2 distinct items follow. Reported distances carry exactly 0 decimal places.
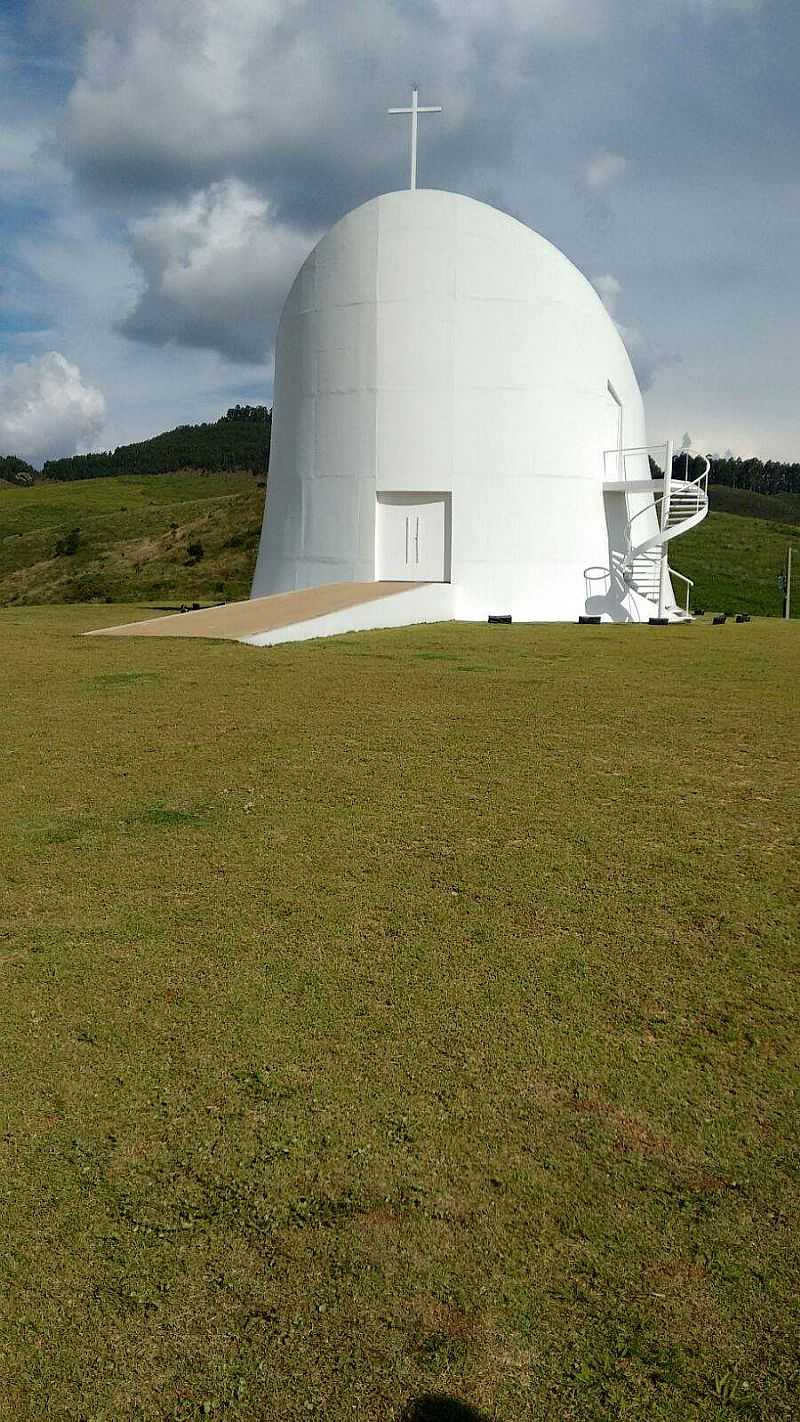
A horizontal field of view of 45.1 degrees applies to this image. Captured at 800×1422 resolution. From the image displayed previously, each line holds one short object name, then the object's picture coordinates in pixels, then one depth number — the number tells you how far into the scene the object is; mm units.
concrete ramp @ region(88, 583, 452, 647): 15859
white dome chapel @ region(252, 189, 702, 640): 22734
